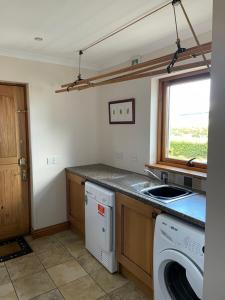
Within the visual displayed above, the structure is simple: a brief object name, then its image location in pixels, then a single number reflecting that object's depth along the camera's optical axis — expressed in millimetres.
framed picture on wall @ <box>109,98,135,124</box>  2824
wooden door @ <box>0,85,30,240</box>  2789
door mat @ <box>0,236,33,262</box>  2615
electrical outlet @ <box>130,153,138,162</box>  2834
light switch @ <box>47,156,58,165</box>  3025
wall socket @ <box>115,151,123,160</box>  3079
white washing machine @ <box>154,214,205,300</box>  1395
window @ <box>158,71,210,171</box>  2270
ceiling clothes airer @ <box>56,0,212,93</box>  1337
